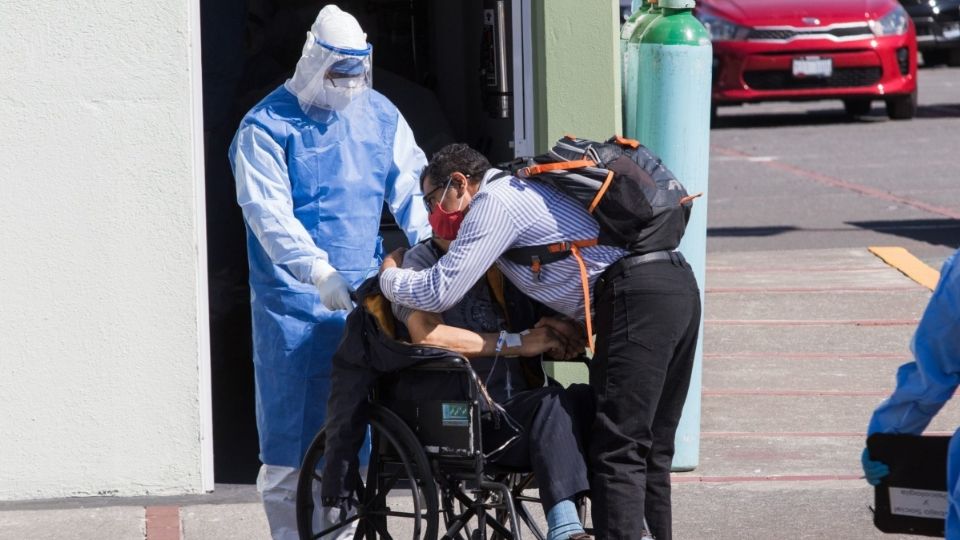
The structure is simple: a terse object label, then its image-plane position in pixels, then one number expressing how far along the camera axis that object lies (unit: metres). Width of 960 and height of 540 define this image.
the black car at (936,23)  42.75
